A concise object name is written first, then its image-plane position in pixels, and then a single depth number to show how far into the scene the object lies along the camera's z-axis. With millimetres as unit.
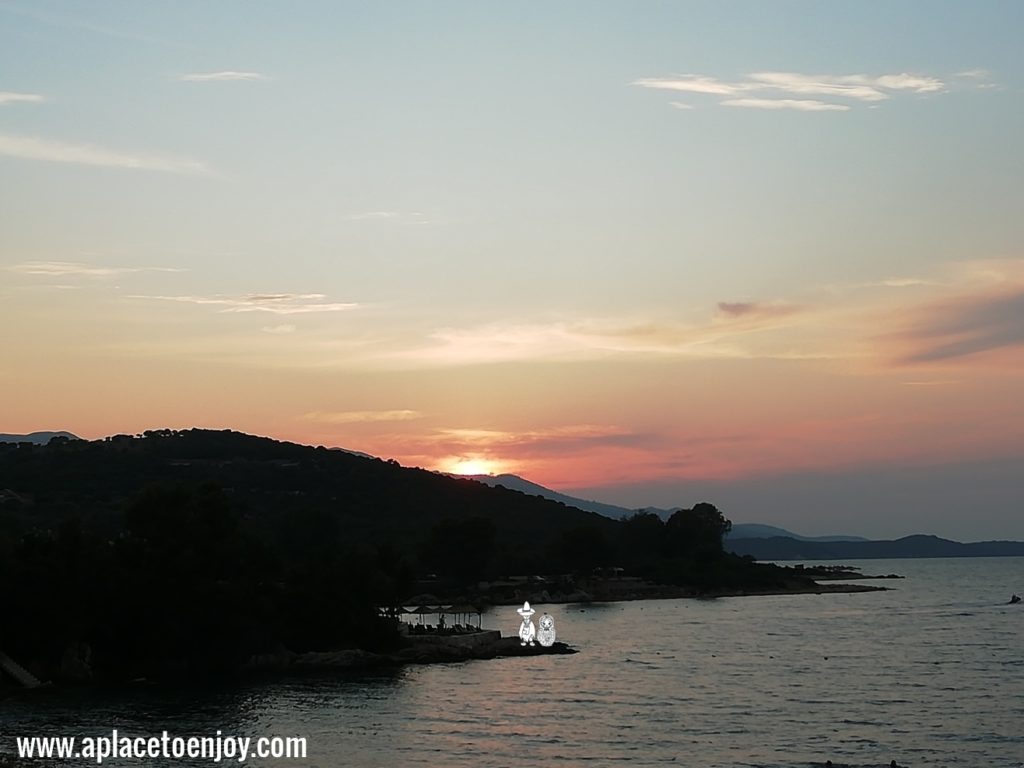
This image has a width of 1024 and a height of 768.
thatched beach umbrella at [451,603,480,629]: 133438
